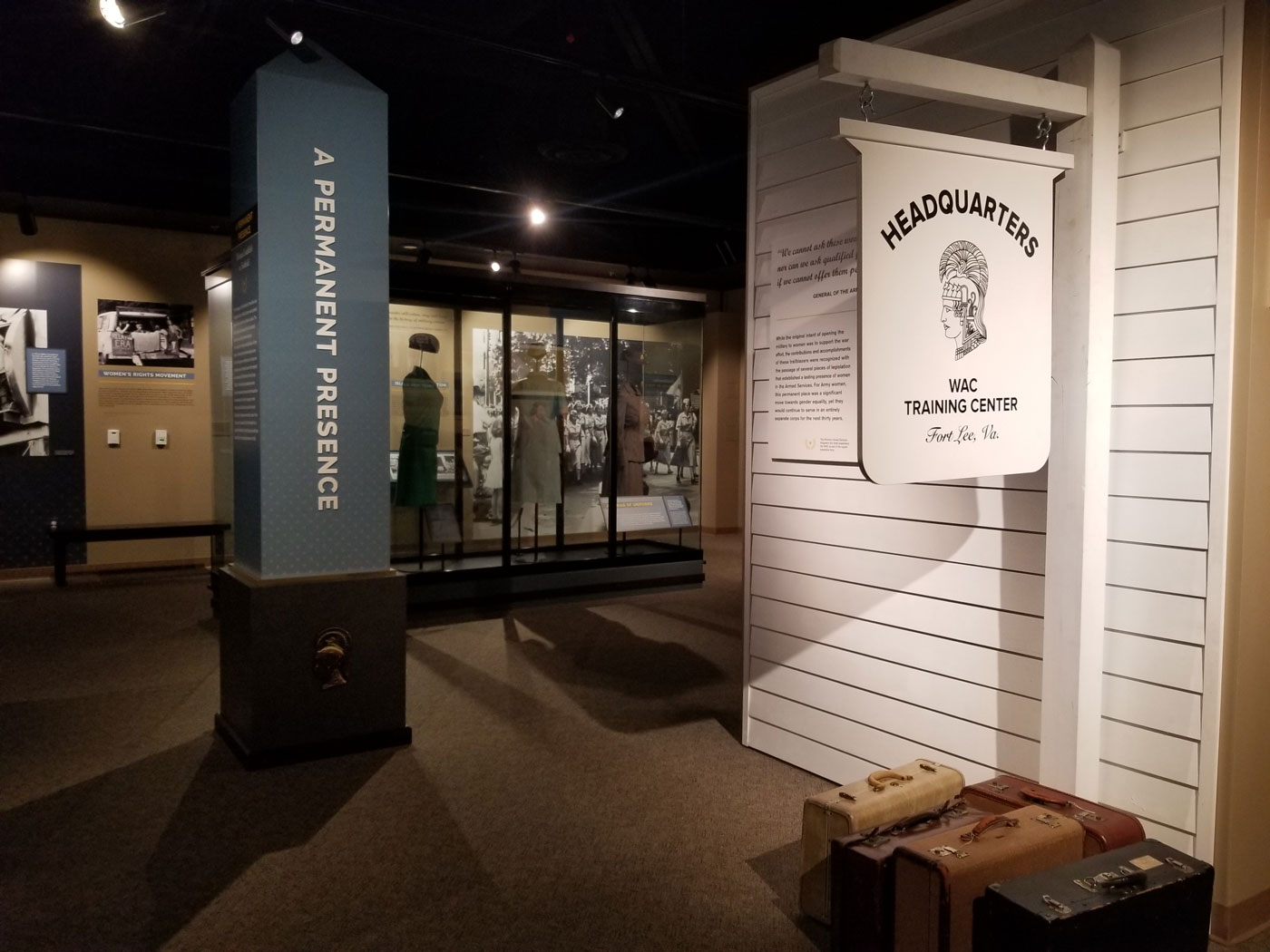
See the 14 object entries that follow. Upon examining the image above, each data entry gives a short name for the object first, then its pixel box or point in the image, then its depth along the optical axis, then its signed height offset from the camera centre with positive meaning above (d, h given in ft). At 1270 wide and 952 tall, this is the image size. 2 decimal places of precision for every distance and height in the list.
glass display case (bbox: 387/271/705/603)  25.82 +0.43
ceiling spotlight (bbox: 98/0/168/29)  12.75 +6.57
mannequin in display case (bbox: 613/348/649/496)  29.25 +0.74
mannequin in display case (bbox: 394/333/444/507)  25.59 +0.31
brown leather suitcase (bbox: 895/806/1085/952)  6.91 -3.36
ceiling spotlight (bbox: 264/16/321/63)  11.60 +5.45
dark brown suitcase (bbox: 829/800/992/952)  7.35 -3.70
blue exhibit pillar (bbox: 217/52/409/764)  12.14 +0.36
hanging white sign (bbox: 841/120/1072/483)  7.20 +1.28
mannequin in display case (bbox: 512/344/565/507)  27.37 +0.26
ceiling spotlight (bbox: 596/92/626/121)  16.37 +6.34
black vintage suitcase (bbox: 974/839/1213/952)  6.06 -3.26
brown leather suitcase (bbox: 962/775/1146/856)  7.53 -3.26
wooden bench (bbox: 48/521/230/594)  26.61 -2.68
